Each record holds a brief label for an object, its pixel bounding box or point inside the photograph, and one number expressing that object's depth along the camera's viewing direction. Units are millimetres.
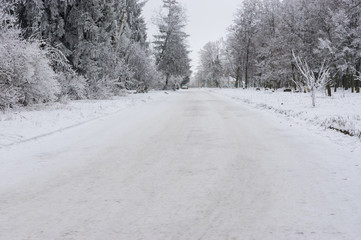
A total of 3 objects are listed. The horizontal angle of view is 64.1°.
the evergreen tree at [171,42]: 49594
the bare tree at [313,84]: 15069
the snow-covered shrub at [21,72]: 11984
